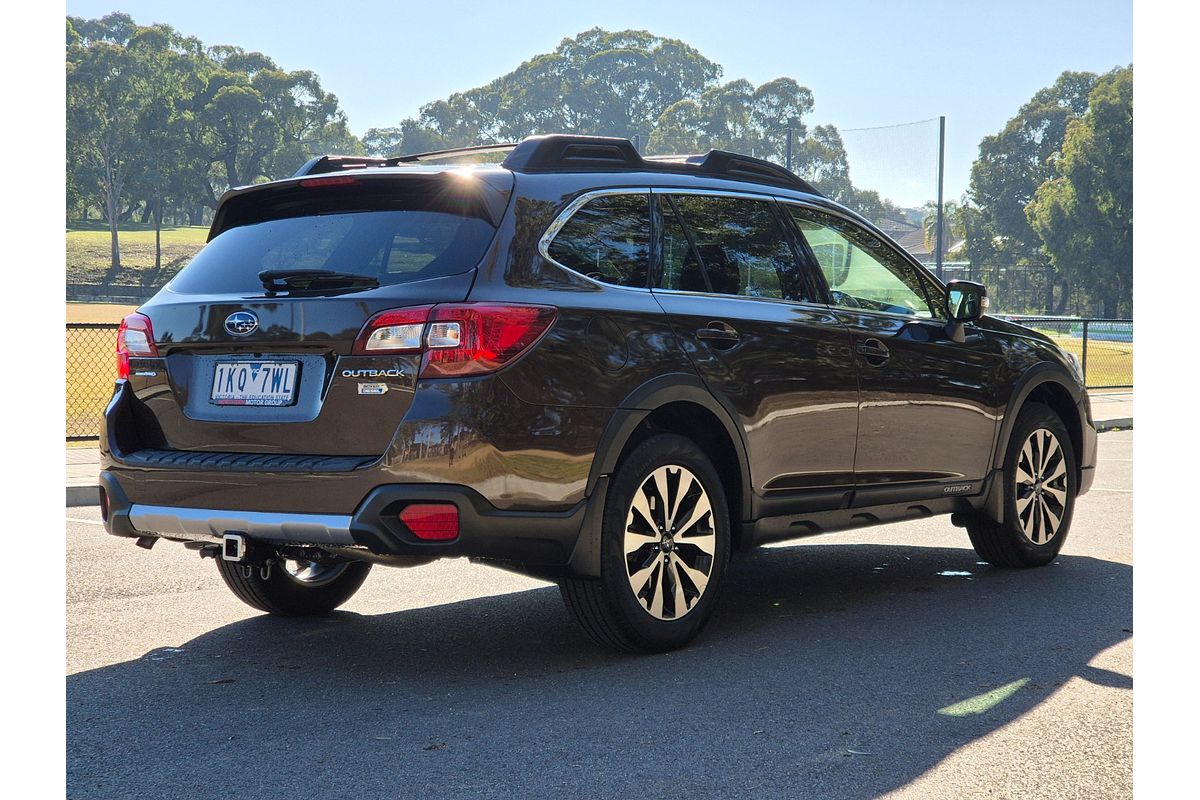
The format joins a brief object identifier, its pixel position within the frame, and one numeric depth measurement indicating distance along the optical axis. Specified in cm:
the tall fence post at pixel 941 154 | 4088
